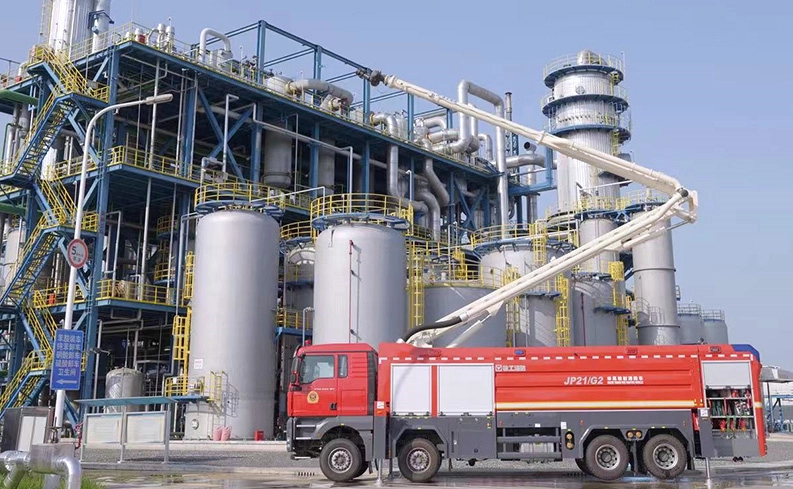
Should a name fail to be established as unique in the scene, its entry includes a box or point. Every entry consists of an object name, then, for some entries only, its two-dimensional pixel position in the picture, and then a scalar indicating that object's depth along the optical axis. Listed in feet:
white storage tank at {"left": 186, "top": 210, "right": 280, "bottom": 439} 118.42
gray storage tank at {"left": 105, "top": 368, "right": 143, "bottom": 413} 130.52
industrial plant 120.78
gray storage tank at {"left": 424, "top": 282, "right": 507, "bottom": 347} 130.93
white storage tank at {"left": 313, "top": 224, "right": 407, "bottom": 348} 118.32
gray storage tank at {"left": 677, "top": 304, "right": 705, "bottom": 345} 223.71
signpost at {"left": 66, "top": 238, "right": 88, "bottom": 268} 70.49
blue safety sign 68.03
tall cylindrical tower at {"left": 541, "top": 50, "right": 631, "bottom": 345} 190.39
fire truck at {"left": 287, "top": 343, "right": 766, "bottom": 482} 66.85
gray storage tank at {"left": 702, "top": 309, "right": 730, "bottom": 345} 229.86
